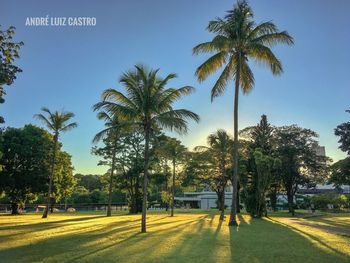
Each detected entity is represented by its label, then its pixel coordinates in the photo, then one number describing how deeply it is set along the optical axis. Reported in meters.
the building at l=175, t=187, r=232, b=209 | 88.25
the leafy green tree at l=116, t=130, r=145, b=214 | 41.50
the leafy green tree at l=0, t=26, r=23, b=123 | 12.14
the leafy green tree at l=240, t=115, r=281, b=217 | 37.20
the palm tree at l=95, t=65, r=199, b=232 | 18.19
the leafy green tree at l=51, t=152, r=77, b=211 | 44.53
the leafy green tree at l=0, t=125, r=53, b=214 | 40.16
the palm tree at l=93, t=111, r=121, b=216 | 18.66
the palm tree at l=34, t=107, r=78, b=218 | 30.75
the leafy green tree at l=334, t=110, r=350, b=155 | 30.02
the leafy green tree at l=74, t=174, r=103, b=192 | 95.46
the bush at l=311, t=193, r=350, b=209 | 62.88
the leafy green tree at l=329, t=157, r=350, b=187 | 29.56
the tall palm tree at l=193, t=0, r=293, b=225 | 21.80
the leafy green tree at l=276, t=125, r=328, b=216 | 51.19
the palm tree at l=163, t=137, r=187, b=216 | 38.25
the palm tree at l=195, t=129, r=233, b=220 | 31.72
